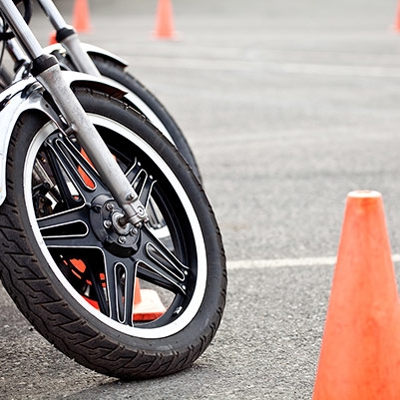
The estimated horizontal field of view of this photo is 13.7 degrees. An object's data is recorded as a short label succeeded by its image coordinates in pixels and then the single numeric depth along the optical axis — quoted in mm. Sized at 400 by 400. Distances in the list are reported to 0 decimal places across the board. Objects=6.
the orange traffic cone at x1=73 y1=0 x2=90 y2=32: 25945
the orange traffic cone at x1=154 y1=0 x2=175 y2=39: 24616
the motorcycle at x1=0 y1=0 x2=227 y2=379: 4978
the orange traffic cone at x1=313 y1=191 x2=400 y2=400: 4657
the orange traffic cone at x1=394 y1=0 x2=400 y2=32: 25119
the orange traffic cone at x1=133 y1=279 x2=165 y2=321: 6309
